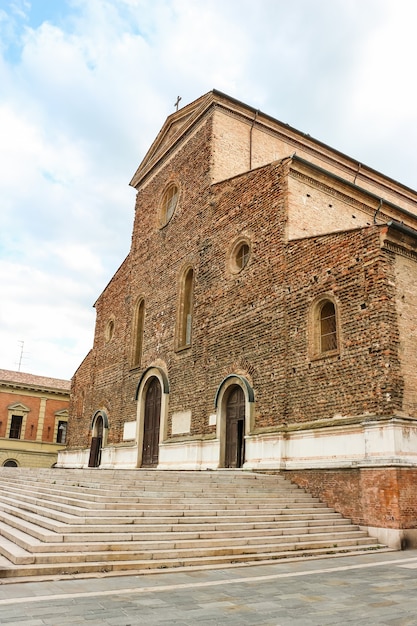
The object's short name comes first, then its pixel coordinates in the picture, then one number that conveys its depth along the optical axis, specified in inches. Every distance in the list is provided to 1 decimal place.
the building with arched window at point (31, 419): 1421.0
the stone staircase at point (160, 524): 266.8
